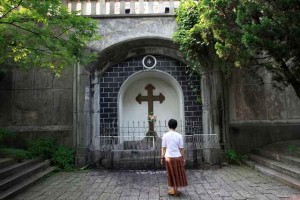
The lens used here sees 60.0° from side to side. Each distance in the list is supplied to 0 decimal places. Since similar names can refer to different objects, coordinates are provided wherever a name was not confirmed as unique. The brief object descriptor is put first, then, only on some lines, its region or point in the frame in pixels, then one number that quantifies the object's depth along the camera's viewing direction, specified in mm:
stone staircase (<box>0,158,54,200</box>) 4861
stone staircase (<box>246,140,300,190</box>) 5207
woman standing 4598
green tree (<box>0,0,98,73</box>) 4660
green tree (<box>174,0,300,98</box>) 4953
